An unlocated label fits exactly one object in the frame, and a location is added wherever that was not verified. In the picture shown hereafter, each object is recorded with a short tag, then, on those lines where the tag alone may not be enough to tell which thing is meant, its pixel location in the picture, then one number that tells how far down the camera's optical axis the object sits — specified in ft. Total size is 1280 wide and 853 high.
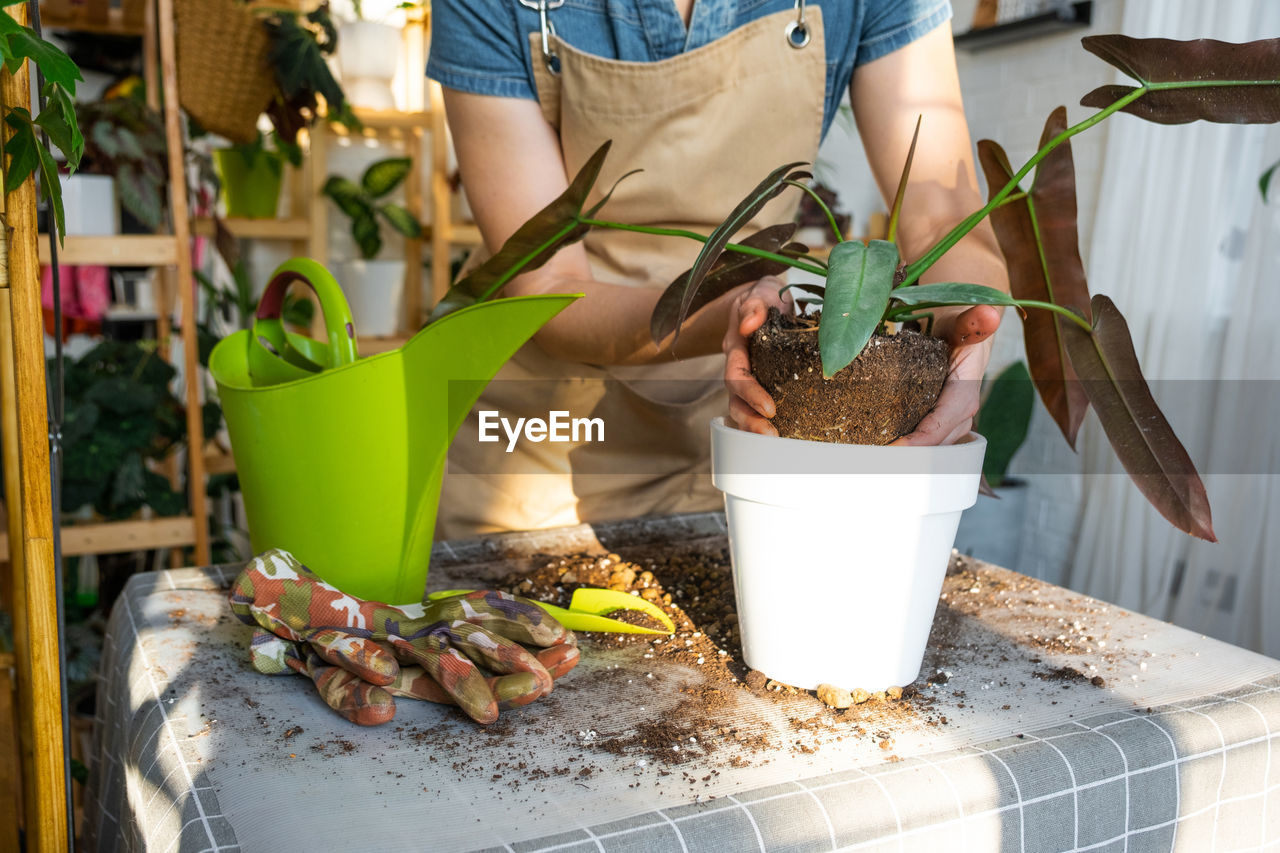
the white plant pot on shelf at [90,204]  5.33
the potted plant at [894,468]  1.80
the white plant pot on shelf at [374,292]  7.72
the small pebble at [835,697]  1.87
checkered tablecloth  1.48
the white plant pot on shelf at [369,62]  7.33
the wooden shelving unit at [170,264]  5.38
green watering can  2.05
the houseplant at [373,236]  7.77
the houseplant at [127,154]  5.38
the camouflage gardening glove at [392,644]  1.83
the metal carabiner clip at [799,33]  3.24
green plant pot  7.55
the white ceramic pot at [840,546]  1.79
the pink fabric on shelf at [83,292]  6.63
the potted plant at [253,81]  6.12
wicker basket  6.02
